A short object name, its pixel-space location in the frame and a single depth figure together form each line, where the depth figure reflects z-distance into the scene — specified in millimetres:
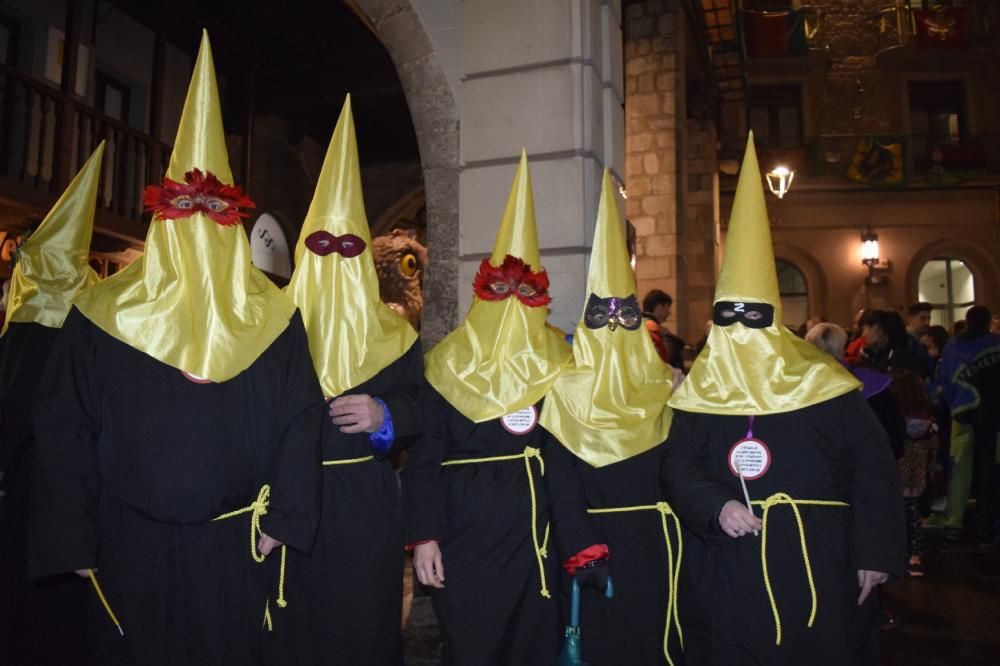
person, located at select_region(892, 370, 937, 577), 5617
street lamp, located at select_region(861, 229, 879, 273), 17594
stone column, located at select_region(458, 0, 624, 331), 4629
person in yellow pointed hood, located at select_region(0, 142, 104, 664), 3486
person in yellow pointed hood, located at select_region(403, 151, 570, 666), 3088
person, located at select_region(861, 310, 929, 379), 5008
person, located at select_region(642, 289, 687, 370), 5648
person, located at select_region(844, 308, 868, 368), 4988
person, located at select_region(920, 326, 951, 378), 8234
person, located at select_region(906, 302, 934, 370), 7992
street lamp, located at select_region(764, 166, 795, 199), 13047
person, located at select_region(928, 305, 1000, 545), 6770
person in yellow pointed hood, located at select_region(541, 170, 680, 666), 3209
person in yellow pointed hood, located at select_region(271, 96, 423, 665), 2924
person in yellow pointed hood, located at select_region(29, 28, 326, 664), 2359
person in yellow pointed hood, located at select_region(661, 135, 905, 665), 2723
